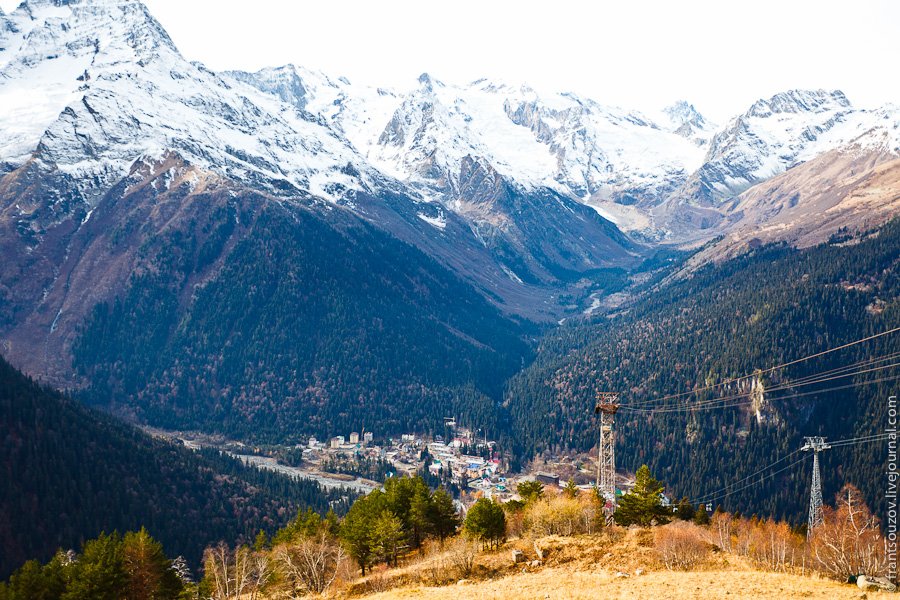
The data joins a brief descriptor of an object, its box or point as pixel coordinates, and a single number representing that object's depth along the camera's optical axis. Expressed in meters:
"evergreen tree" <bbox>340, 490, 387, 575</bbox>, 84.31
